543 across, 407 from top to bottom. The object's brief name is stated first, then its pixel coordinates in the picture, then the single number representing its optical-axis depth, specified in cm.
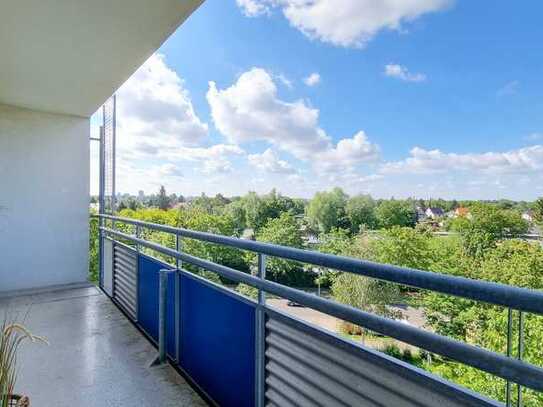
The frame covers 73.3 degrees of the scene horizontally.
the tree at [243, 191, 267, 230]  3506
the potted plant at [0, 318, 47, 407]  106
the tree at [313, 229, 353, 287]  3172
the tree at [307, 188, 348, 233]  3528
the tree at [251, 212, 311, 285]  3066
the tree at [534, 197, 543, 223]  2972
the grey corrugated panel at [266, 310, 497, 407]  82
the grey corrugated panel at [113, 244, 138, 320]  300
